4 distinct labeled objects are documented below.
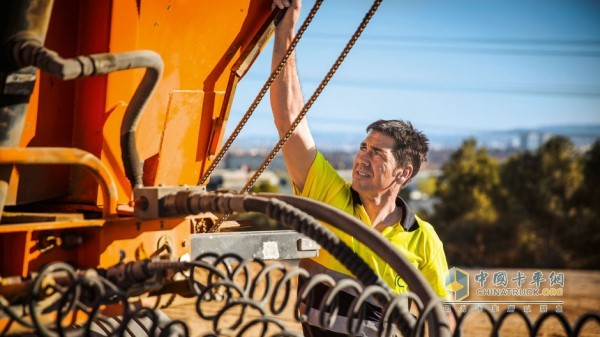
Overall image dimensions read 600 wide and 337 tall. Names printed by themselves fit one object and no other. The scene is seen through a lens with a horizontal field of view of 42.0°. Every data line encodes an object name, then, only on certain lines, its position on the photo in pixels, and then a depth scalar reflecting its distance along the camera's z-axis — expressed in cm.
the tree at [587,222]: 2425
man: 406
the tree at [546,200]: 2477
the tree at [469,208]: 2551
